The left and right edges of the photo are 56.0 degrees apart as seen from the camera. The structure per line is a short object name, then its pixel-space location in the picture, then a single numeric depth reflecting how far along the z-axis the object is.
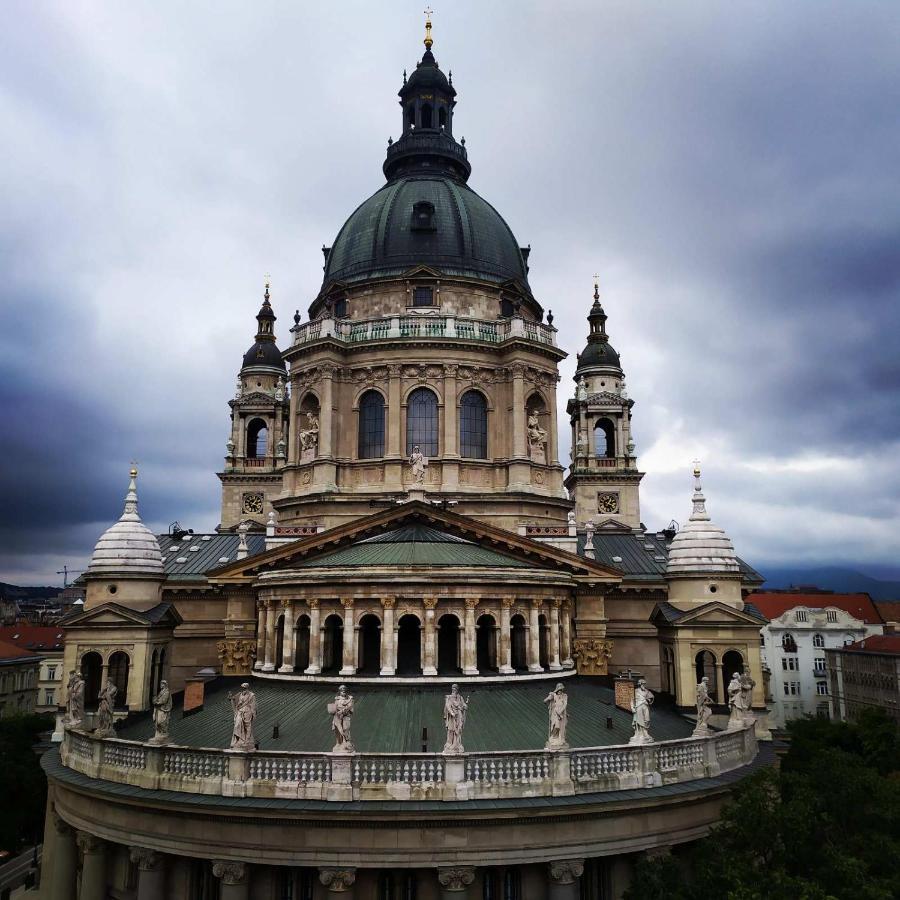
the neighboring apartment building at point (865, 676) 75.88
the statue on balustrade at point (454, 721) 23.58
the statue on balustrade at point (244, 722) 24.19
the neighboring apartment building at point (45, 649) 84.44
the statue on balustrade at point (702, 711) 28.44
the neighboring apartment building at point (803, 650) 91.75
